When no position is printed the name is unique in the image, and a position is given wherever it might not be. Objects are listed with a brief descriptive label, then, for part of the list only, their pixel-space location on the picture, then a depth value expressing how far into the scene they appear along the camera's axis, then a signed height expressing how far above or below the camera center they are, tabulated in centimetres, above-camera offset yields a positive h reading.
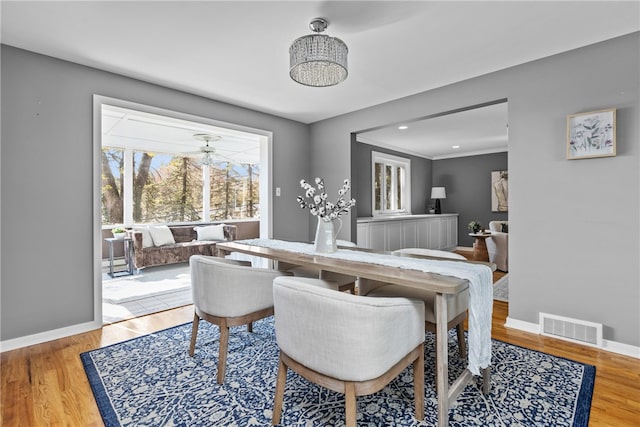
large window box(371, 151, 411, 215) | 625 +63
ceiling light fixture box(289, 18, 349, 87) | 193 +98
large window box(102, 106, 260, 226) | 571 +90
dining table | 147 -30
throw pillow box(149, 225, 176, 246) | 565 -36
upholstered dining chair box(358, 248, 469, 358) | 182 -53
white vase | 229 -17
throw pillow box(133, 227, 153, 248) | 545 -39
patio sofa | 533 -49
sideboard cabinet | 488 -34
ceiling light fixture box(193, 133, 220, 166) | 536 +134
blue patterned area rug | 161 -104
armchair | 504 -58
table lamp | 739 +46
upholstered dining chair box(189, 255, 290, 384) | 193 -50
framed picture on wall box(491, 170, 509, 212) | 672 +48
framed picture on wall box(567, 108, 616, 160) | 234 +60
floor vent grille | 243 -94
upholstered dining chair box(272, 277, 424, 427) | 121 -50
